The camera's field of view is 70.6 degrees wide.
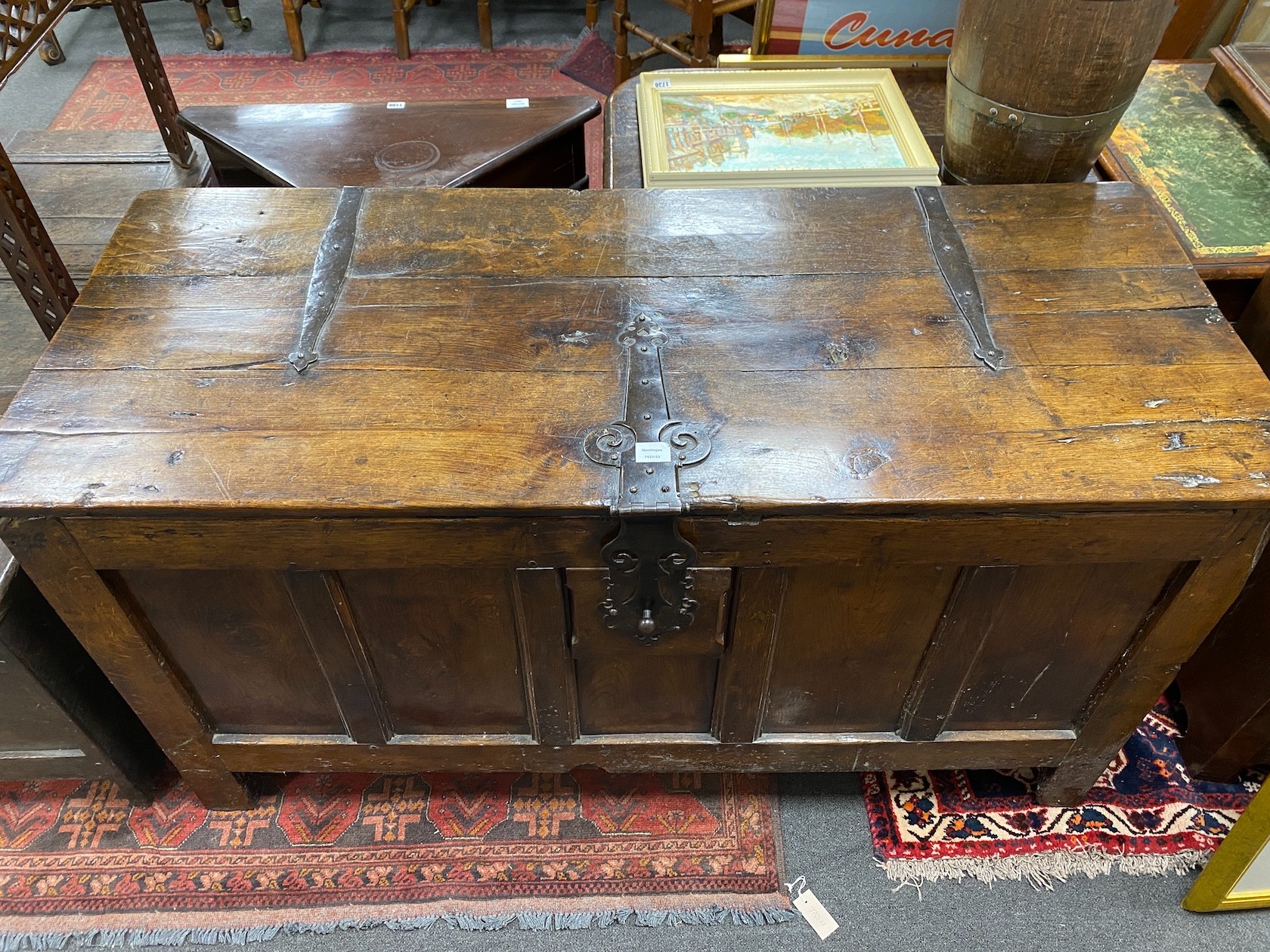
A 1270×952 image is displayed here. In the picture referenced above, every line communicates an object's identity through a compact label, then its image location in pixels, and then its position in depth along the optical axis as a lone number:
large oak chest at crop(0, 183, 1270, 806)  1.02
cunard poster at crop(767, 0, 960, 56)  1.98
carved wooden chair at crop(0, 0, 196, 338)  1.35
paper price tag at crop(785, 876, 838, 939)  1.42
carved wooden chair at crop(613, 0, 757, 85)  2.79
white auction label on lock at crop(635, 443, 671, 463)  1.03
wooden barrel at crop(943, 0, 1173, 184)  1.26
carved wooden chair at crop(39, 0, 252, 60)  3.38
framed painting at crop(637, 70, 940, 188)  1.53
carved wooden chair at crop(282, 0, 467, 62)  3.29
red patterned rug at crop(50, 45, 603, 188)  3.17
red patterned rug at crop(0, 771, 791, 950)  1.43
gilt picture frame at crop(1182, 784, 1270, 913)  1.28
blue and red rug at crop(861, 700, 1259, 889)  1.48
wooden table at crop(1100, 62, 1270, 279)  1.48
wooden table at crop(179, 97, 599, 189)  1.95
